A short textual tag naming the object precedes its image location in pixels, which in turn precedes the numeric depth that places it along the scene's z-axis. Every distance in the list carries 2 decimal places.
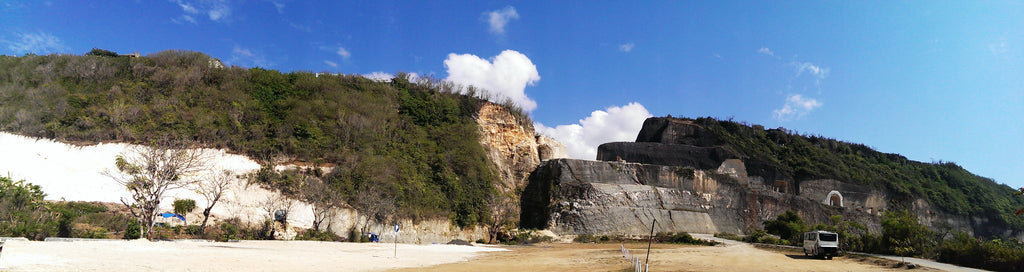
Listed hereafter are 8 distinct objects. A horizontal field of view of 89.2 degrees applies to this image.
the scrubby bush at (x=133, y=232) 23.38
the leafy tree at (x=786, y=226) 44.82
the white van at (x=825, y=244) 24.67
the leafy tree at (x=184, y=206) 29.08
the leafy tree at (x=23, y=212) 20.44
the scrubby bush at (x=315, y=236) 30.75
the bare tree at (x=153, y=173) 24.00
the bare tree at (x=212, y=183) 31.45
